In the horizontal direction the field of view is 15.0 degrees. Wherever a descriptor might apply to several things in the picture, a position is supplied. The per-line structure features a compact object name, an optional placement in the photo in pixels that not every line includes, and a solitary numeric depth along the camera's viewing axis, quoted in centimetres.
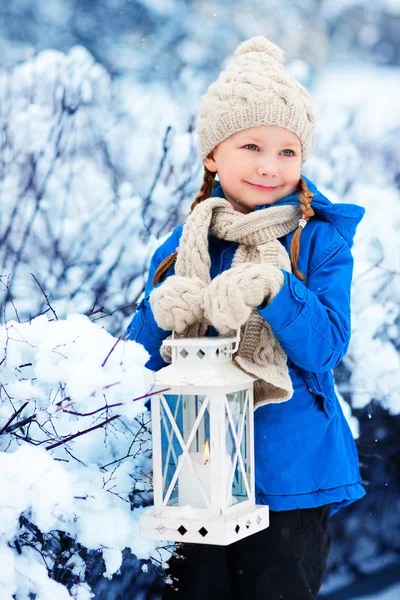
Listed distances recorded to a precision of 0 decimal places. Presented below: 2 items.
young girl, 197
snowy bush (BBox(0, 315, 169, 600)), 177
